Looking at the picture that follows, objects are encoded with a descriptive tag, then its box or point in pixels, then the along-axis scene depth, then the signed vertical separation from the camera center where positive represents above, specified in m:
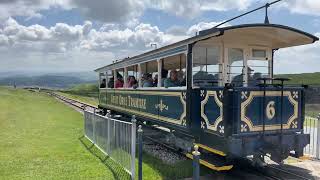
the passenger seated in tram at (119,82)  18.02 -0.16
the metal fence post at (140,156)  8.64 -1.73
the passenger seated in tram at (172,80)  11.46 -0.05
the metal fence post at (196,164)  6.84 -1.52
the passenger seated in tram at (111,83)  19.80 -0.23
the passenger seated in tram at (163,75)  12.23 +0.11
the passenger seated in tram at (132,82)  15.63 -0.14
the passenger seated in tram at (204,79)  10.20 -0.02
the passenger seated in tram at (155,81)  13.24 -0.09
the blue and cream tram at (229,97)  8.84 -0.46
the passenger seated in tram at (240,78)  10.51 +0.01
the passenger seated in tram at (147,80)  13.75 -0.05
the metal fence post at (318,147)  11.33 -2.00
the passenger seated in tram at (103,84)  21.67 -0.30
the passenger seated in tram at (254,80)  10.66 -0.04
